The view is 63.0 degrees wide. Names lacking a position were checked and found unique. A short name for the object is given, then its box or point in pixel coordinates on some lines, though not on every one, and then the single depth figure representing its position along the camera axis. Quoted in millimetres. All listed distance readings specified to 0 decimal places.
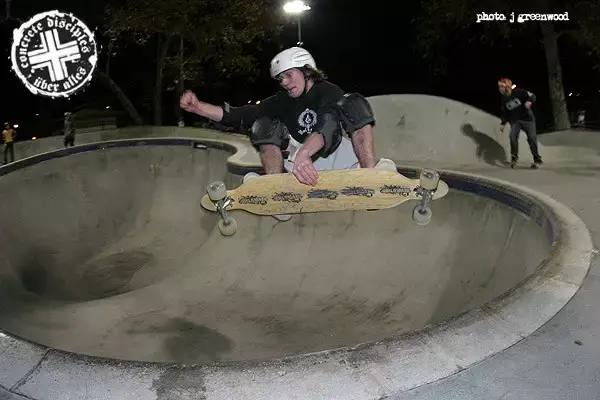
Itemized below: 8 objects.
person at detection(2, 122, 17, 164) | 15422
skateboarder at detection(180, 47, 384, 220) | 4508
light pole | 10945
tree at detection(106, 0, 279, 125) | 20562
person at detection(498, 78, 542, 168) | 9961
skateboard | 4941
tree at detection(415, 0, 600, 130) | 16078
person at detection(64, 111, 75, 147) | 16938
